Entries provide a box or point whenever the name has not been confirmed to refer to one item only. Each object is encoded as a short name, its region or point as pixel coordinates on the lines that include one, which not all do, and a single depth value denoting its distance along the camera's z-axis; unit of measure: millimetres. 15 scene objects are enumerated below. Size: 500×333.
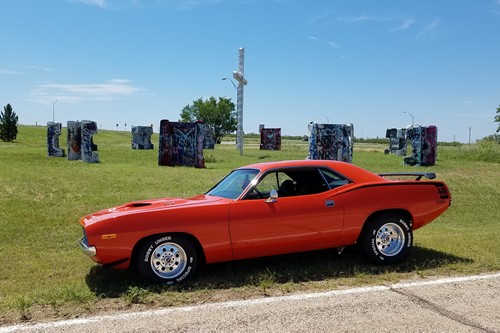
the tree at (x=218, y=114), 74250
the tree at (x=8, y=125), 47812
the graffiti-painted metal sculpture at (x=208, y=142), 39975
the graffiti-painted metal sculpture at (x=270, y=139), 46125
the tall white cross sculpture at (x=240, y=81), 39238
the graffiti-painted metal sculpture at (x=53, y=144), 23531
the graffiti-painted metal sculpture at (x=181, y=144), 22438
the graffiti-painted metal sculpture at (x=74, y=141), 22142
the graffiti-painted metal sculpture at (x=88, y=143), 21656
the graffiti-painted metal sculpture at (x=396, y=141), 33719
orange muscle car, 5250
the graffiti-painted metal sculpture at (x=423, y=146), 25922
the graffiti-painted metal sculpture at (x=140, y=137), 36375
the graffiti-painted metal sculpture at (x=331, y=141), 23453
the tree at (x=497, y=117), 71200
